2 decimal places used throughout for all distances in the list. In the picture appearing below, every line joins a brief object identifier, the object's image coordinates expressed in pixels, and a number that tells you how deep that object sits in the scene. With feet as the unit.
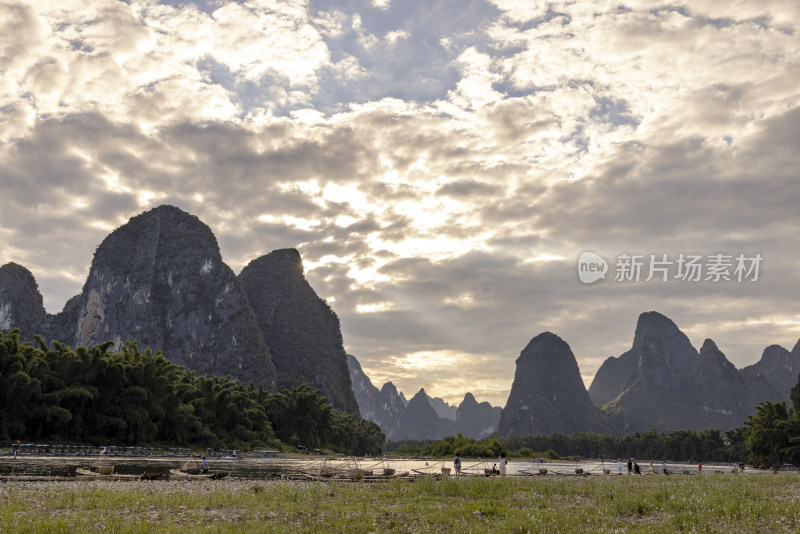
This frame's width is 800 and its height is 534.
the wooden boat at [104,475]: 109.31
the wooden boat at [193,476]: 118.83
